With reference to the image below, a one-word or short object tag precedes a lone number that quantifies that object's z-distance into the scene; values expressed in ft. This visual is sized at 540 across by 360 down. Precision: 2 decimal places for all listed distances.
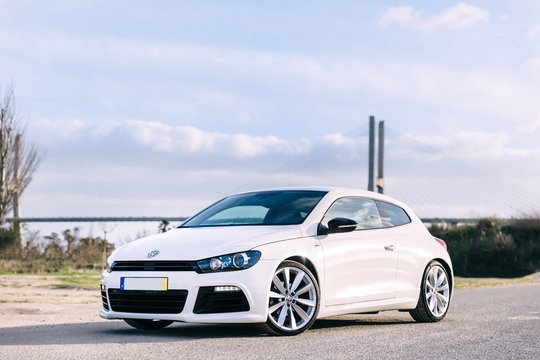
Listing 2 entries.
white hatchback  23.49
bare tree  103.45
